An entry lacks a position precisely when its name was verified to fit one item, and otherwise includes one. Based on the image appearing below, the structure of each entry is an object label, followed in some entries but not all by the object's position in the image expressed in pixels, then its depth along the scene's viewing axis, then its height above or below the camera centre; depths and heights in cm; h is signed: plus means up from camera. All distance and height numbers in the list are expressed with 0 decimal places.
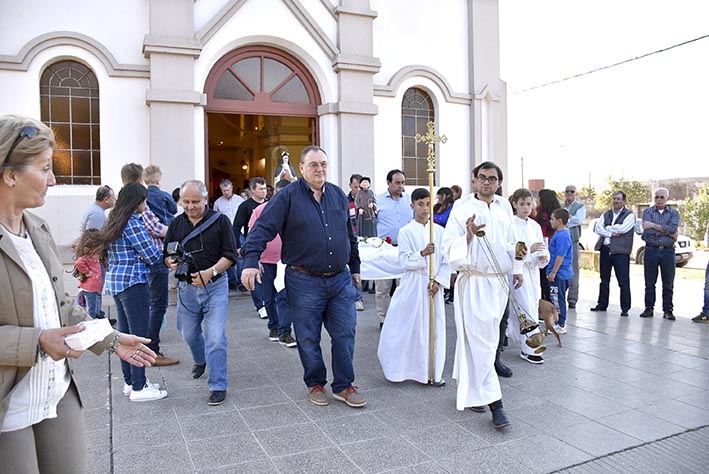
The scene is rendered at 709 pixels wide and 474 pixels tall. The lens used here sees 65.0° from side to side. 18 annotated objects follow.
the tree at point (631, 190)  4062 +268
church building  992 +306
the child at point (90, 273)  487 -45
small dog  667 -104
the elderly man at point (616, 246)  903 -32
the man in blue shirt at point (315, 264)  469 -27
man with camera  485 -29
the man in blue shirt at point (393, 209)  889 +36
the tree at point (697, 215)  2333 +45
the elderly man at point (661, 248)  873 -35
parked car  1695 -77
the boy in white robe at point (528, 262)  629 -39
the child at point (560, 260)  774 -45
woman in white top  195 -34
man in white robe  439 -45
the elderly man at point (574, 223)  963 +8
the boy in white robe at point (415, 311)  544 -82
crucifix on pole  540 -80
